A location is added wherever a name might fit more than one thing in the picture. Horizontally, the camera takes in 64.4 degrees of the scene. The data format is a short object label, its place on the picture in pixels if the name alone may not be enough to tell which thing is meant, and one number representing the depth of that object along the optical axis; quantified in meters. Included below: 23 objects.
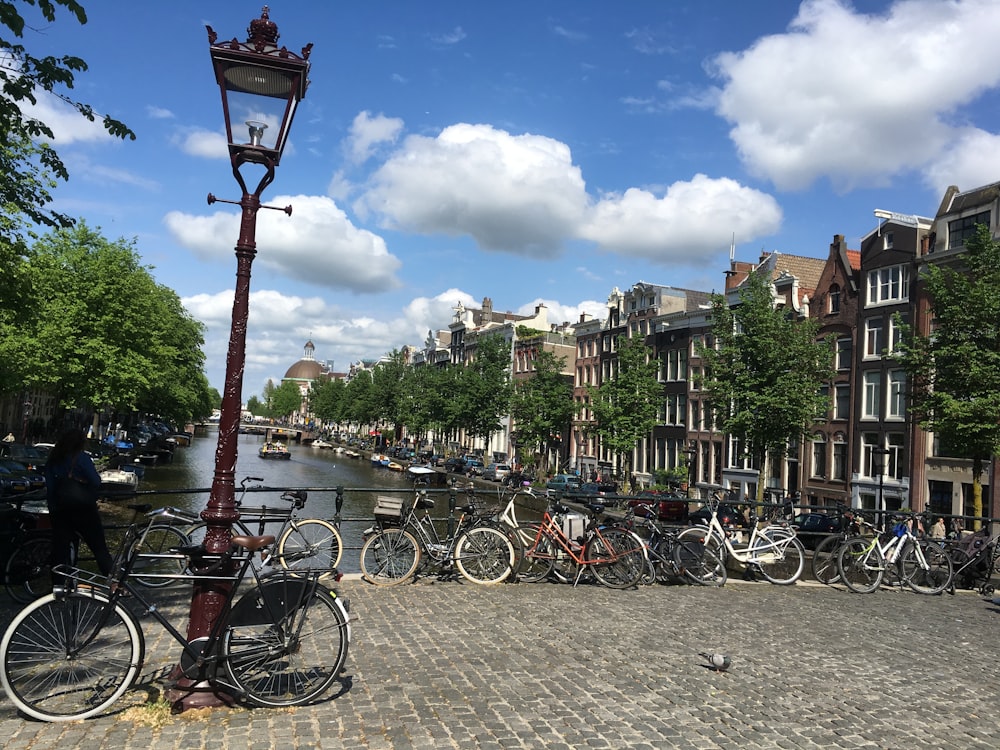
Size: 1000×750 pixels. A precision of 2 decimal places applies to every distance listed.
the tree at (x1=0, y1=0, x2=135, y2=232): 7.66
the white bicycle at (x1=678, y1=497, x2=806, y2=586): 11.98
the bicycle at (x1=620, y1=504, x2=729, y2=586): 11.43
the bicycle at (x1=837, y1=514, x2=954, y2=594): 12.26
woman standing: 7.38
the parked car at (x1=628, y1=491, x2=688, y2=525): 38.03
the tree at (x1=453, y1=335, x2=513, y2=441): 68.56
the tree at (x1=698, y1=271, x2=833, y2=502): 32.16
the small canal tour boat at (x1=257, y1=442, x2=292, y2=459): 87.56
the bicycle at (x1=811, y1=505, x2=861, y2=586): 12.32
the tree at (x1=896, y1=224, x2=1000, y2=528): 23.58
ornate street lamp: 5.42
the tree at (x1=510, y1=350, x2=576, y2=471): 59.16
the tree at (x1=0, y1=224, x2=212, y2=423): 33.62
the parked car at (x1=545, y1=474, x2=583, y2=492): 49.08
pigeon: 6.94
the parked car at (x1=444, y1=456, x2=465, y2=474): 65.31
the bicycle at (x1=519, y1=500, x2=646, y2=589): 10.83
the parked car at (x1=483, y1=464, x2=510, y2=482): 60.06
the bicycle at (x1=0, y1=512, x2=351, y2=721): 5.05
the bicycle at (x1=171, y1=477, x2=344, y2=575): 9.81
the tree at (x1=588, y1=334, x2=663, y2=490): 47.06
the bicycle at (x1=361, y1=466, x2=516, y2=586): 10.27
